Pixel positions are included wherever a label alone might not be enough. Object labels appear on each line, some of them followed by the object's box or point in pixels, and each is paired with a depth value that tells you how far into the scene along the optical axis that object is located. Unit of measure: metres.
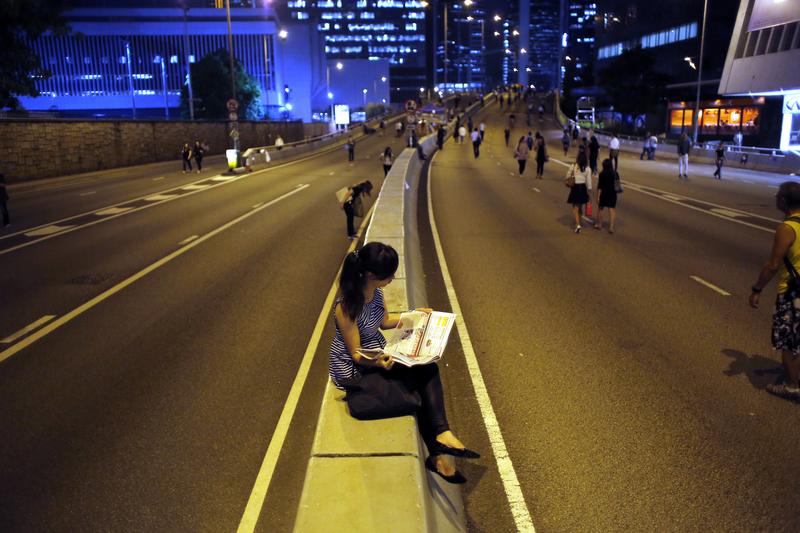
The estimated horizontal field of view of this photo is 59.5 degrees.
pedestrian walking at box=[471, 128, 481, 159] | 43.29
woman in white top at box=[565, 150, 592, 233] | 16.12
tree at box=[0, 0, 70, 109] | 29.72
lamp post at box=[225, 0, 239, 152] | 39.66
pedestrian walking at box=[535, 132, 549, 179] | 29.73
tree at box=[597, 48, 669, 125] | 78.12
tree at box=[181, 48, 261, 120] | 88.25
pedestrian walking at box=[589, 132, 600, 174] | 24.88
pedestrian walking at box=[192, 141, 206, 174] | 38.34
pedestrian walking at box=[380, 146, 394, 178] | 29.22
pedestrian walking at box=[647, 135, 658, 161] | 44.88
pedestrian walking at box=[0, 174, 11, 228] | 19.11
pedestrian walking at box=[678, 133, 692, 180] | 30.16
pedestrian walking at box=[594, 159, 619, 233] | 15.35
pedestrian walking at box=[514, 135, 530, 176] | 30.48
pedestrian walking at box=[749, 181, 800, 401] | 6.16
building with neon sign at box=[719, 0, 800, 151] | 41.41
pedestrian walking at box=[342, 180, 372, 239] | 14.63
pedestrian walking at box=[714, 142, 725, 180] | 30.55
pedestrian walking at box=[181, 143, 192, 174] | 38.03
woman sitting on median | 4.98
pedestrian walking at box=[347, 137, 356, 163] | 45.72
